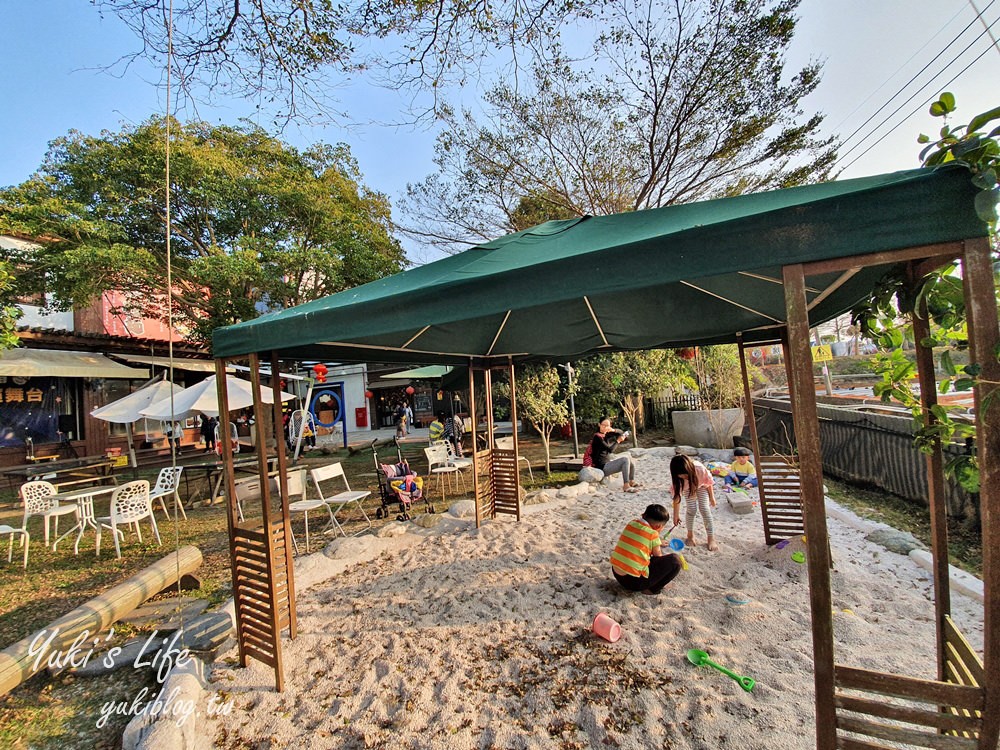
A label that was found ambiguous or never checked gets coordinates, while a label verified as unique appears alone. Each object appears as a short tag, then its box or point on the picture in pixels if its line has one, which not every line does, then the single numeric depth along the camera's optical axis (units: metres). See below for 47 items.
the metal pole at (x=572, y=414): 9.33
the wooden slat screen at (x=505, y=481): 5.65
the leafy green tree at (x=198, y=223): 8.88
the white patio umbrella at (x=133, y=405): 7.38
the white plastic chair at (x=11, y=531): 4.64
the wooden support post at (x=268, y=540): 2.60
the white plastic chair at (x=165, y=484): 6.25
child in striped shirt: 3.35
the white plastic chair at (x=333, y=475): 5.06
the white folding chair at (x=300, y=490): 4.81
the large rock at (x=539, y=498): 6.34
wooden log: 2.71
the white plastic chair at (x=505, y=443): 7.86
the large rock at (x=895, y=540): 3.82
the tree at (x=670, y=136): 7.84
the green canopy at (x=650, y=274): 1.41
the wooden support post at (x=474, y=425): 5.31
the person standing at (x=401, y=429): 13.88
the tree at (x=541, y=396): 8.95
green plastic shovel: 2.33
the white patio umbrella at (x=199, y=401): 7.15
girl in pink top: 4.24
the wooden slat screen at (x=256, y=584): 2.72
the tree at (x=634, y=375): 10.41
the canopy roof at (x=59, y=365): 9.40
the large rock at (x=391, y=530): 5.14
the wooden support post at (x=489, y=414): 5.75
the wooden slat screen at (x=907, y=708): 1.38
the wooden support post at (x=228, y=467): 2.72
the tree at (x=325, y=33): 3.51
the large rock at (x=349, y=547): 4.59
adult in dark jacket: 6.95
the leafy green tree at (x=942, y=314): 1.31
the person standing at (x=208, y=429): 13.74
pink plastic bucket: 2.85
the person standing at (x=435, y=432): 10.71
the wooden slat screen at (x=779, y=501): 4.11
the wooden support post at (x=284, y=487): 2.90
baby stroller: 5.85
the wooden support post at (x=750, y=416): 4.22
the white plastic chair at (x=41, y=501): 5.26
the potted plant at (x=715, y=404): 9.80
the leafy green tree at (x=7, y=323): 4.99
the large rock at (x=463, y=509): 5.91
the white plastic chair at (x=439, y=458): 7.34
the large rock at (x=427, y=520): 5.44
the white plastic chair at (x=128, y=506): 4.96
